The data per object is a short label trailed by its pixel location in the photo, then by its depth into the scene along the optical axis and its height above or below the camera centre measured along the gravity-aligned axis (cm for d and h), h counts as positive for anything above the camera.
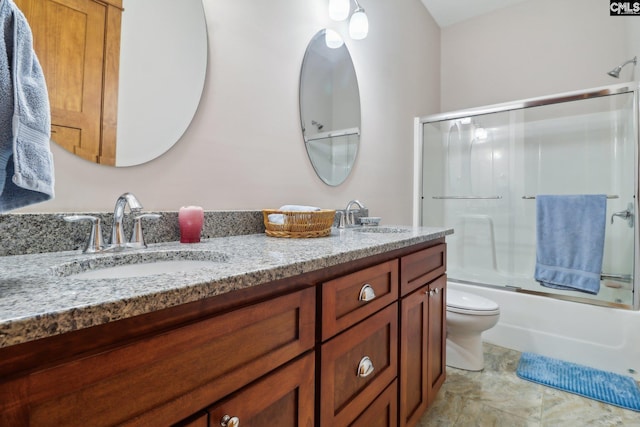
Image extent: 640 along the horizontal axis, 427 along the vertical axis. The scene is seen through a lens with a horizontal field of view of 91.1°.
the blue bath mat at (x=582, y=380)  153 -83
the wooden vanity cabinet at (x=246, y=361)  34 -22
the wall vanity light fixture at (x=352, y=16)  154 +104
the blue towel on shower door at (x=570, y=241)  189 -10
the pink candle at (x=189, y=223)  93 -2
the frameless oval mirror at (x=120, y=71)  77 +41
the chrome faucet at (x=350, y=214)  163 +3
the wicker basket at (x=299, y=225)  110 -2
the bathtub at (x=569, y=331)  177 -66
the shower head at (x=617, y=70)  202 +103
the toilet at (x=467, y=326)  171 -57
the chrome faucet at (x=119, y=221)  79 -1
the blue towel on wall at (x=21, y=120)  44 +13
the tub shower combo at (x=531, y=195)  189 +23
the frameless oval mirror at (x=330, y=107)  153 +60
